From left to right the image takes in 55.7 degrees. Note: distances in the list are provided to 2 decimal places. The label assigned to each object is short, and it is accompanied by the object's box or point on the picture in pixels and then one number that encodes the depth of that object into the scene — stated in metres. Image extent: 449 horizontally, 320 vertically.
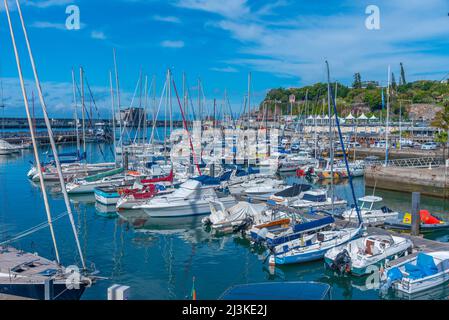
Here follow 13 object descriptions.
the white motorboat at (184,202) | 24.33
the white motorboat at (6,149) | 60.81
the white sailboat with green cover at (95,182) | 31.38
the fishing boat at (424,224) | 20.80
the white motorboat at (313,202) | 25.41
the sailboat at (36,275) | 11.09
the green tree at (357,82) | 155.57
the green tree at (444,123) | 36.12
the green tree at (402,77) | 146.75
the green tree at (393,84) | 133.82
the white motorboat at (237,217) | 21.48
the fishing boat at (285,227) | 18.03
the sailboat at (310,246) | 16.76
